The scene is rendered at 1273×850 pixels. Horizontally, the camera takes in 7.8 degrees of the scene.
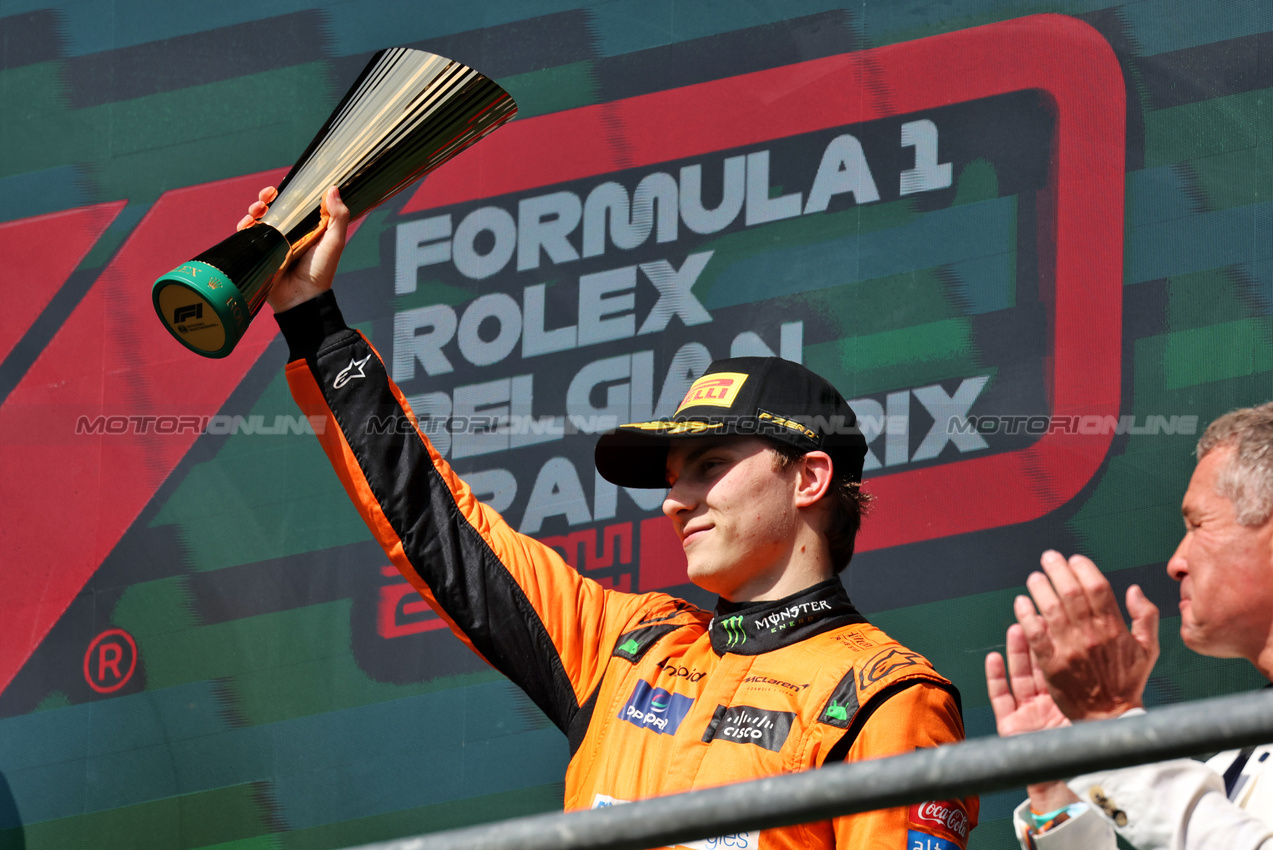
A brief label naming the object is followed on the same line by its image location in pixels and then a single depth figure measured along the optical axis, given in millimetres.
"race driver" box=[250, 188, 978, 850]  10563
